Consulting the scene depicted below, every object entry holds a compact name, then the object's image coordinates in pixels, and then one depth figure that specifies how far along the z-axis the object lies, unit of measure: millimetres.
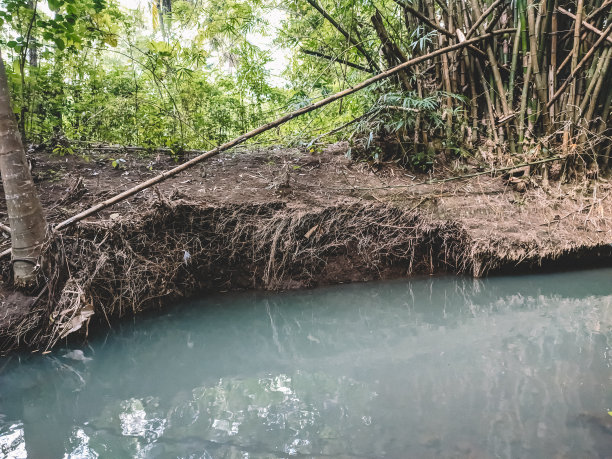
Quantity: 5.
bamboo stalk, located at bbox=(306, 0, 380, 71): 3231
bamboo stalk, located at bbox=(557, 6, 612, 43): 3212
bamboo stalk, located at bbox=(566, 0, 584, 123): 3260
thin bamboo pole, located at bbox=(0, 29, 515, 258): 2539
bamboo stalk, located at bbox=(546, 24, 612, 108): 3149
